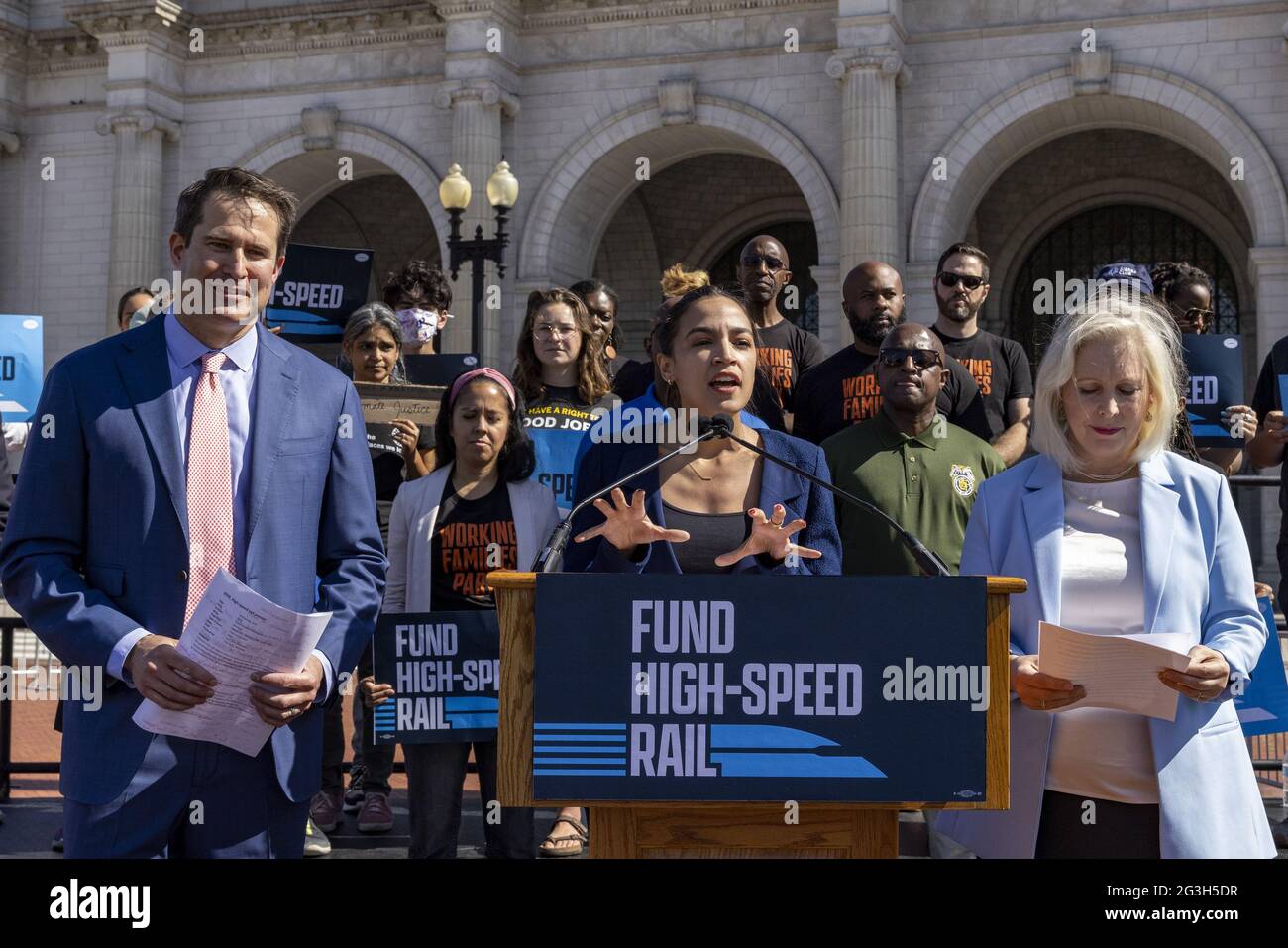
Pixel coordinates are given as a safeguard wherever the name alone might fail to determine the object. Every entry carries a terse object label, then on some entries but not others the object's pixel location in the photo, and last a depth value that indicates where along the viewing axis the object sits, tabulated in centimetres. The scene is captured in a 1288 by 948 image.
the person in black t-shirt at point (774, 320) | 726
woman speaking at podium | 369
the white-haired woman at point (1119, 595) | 338
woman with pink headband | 572
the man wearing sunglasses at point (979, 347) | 693
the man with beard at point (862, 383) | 645
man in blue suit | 312
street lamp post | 1550
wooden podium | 293
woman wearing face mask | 915
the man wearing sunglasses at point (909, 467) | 561
